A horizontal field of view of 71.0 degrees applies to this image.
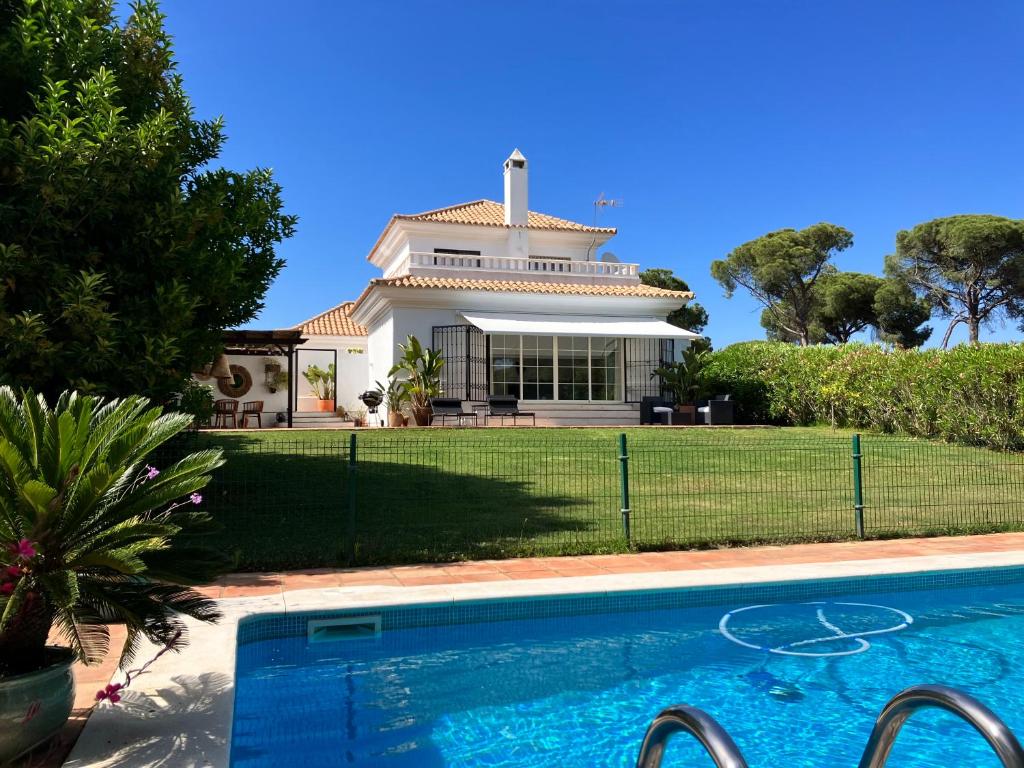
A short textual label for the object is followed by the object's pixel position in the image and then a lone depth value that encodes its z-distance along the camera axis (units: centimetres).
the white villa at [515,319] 2381
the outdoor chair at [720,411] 2300
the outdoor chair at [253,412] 2394
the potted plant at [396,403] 2203
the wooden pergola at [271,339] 1998
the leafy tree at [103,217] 755
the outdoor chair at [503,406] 2166
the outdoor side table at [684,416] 2344
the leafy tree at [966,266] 4556
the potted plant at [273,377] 2978
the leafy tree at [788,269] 5428
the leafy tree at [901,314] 5200
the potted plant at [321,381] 3083
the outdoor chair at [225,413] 2375
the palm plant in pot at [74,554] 345
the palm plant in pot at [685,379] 2448
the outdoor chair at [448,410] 2111
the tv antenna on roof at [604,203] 3331
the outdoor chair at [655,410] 2344
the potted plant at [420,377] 2158
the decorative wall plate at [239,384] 2903
